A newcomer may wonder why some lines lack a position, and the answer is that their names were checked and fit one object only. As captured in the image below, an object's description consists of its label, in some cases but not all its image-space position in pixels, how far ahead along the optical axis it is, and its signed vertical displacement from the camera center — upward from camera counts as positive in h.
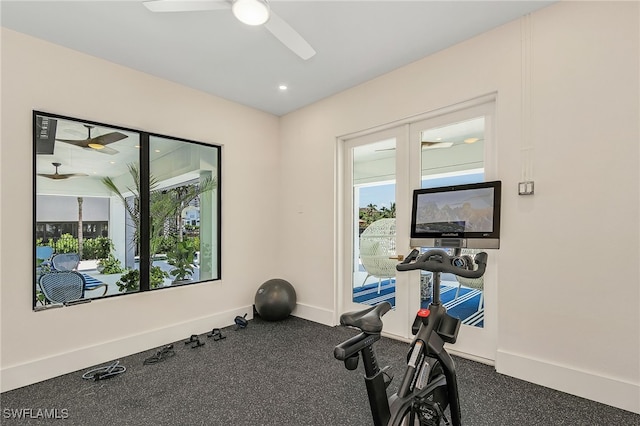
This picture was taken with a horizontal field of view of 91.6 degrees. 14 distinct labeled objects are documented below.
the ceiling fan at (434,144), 3.07 +0.71
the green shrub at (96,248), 2.97 -0.33
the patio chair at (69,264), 2.78 -0.45
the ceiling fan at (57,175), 2.75 +0.35
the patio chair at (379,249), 3.47 -0.40
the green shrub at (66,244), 2.79 -0.28
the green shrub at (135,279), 3.17 -0.69
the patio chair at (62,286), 2.69 -0.64
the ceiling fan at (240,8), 1.79 +1.22
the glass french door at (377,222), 3.37 -0.09
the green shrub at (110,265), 3.05 -0.51
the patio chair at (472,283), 2.87 -0.65
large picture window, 2.74 +0.04
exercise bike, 1.55 -0.76
